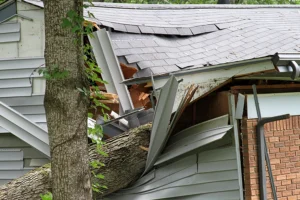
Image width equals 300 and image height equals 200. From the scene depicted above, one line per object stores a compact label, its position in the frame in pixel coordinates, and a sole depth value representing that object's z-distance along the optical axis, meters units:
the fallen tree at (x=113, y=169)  10.58
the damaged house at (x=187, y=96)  9.93
